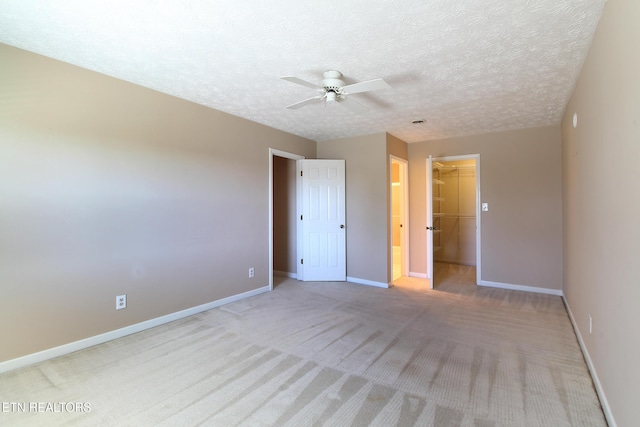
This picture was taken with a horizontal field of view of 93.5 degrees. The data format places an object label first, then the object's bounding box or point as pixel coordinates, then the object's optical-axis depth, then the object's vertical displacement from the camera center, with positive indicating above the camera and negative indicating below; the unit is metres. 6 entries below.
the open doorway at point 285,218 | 5.30 -0.09
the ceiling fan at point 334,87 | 2.41 +1.08
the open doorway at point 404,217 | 5.39 -0.09
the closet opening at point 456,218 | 6.46 -0.15
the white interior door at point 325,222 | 5.04 -0.16
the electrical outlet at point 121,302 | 2.85 -0.83
